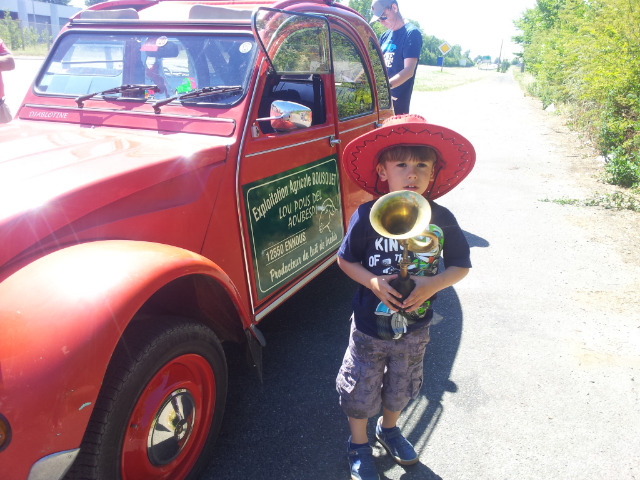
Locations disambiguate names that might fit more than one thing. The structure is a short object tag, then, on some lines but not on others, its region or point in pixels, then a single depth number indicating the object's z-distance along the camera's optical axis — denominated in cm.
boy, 200
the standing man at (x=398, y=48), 515
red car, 149
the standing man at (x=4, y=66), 491
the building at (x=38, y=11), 4653
